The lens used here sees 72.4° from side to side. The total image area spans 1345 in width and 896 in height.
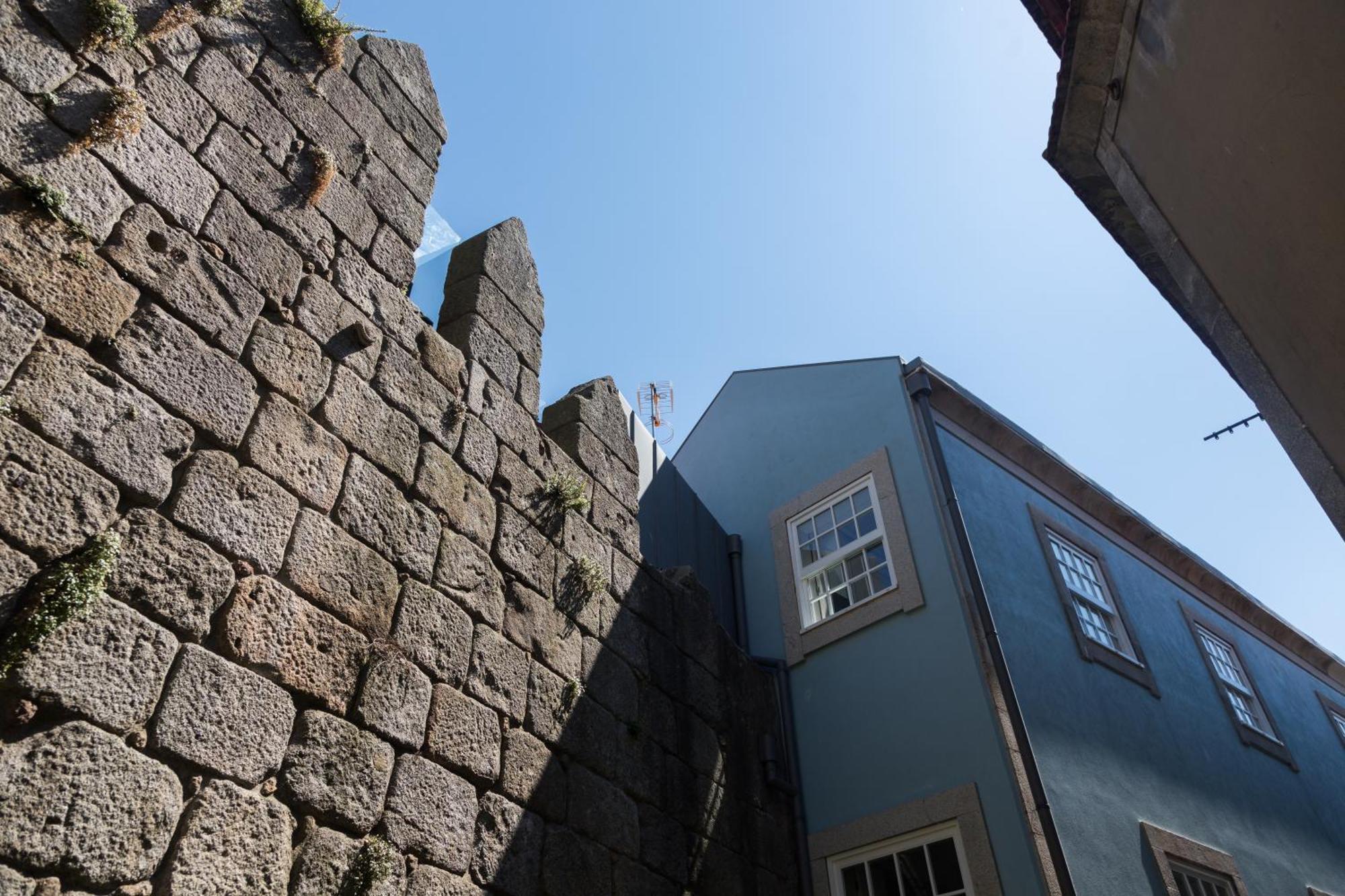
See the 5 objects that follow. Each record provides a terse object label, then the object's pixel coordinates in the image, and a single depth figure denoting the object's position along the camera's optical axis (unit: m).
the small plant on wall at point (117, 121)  2.78
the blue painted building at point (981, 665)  5.93
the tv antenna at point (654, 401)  12.65
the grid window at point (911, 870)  5.66
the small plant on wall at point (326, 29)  3.77
